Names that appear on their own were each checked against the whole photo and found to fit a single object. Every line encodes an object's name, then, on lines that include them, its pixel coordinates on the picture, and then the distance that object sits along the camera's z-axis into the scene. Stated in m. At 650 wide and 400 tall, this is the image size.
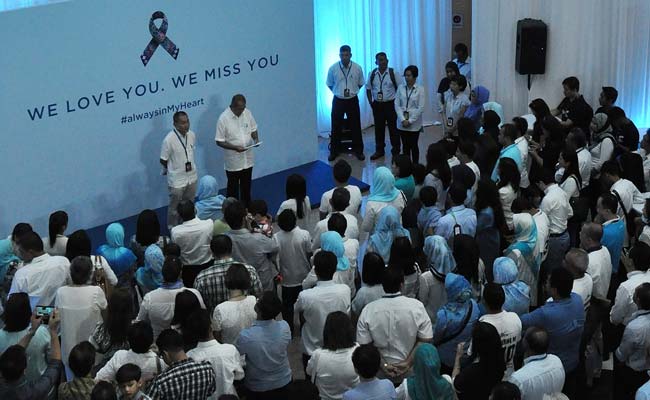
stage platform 10.12
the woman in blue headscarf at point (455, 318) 5.82
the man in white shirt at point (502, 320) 5.65
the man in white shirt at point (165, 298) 6.21
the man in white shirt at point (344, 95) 12.34
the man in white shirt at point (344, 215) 7.26
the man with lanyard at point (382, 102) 12.15
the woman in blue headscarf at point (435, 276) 6.33
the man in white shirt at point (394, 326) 5.70
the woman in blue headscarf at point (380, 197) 7.71
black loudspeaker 11.74
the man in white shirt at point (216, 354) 5.35
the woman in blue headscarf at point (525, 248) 7.18
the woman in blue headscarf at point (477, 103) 11.12
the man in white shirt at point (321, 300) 6.05
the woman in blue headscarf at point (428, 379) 4.98
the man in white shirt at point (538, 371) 5.20
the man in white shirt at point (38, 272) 6.48
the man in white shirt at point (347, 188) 7.93
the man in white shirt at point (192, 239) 7.42
